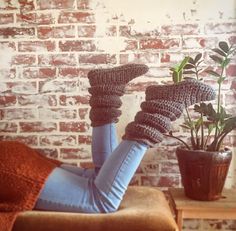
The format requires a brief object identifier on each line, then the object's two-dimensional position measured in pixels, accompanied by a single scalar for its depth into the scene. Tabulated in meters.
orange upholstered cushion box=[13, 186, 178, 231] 1.40
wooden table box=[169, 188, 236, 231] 1.80
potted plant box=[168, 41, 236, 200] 1.86
